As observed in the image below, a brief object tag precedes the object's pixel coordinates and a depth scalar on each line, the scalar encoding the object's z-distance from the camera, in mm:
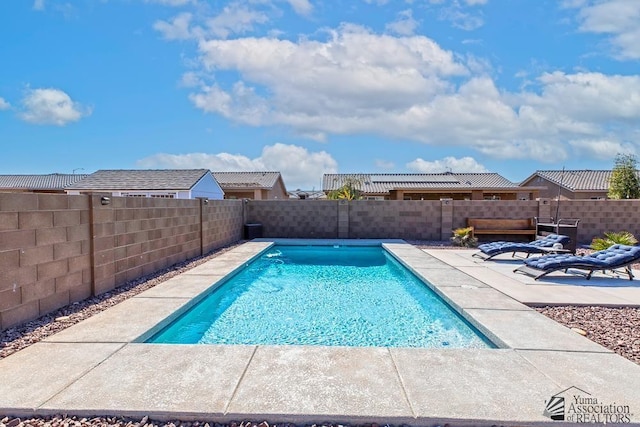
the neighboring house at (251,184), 30438
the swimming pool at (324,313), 4863
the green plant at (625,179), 25141
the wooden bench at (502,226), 13336
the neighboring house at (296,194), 45250
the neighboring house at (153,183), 22703
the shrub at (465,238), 12625
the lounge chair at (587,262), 7172
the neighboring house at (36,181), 36469
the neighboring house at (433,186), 26734
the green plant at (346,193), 23800
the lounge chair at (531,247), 9255
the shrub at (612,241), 9973
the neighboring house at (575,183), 30125
